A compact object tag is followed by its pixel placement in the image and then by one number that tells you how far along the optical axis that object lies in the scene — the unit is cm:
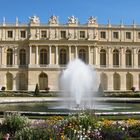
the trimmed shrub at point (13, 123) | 919
